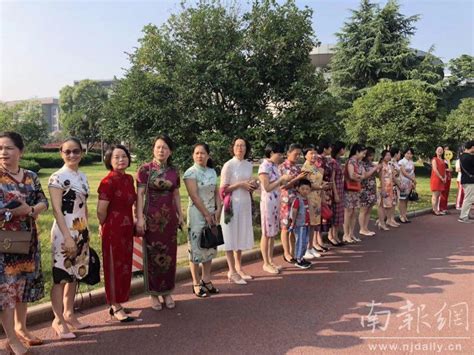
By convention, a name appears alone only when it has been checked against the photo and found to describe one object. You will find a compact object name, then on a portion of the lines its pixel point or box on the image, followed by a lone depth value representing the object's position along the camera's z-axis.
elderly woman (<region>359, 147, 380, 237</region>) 8.10
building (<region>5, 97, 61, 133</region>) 118.86
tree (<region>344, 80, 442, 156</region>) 19.83
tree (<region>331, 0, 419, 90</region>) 25.67
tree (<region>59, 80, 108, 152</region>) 41.78
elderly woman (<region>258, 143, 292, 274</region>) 5.65
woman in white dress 5.29
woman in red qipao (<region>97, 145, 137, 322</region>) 4.02
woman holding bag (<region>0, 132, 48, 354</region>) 3.32
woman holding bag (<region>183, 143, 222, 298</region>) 4.75
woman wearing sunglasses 3.69
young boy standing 5.95
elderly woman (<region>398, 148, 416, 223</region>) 9.66
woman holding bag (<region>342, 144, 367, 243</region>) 7.62
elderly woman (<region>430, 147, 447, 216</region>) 10.60
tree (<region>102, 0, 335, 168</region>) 7.92
